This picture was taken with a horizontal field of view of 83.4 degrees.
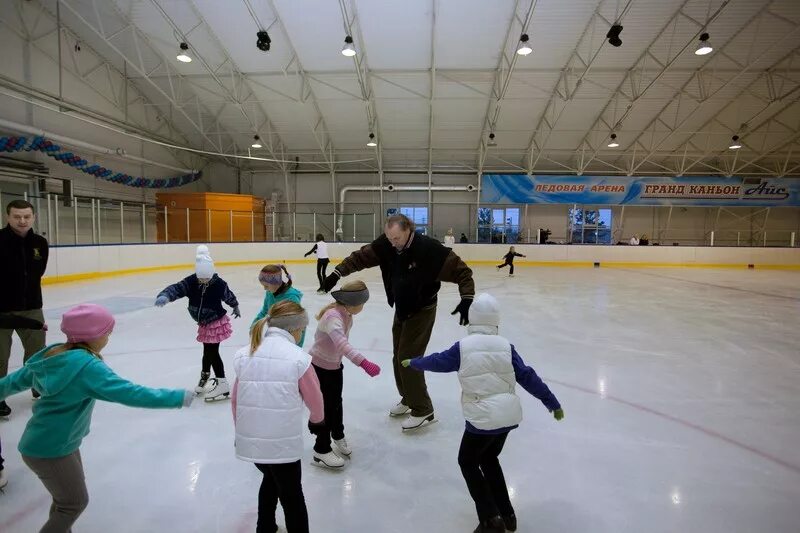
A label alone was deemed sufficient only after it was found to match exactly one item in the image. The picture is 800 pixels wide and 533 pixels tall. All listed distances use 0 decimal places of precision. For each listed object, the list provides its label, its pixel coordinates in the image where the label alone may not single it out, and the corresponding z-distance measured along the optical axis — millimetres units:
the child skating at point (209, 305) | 3178
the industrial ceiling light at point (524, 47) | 11408
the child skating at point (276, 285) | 2826
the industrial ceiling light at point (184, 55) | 12609
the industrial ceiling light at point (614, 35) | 10992
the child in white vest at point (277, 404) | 1525
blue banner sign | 19312
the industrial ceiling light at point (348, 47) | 11442
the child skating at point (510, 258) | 12953
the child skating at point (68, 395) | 1450
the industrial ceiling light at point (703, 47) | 11484
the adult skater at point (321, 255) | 9766
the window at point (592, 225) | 20875
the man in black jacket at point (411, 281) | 2783
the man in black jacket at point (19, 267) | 2838
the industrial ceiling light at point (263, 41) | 11461
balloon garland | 11664
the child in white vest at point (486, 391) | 1812
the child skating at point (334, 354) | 2238
